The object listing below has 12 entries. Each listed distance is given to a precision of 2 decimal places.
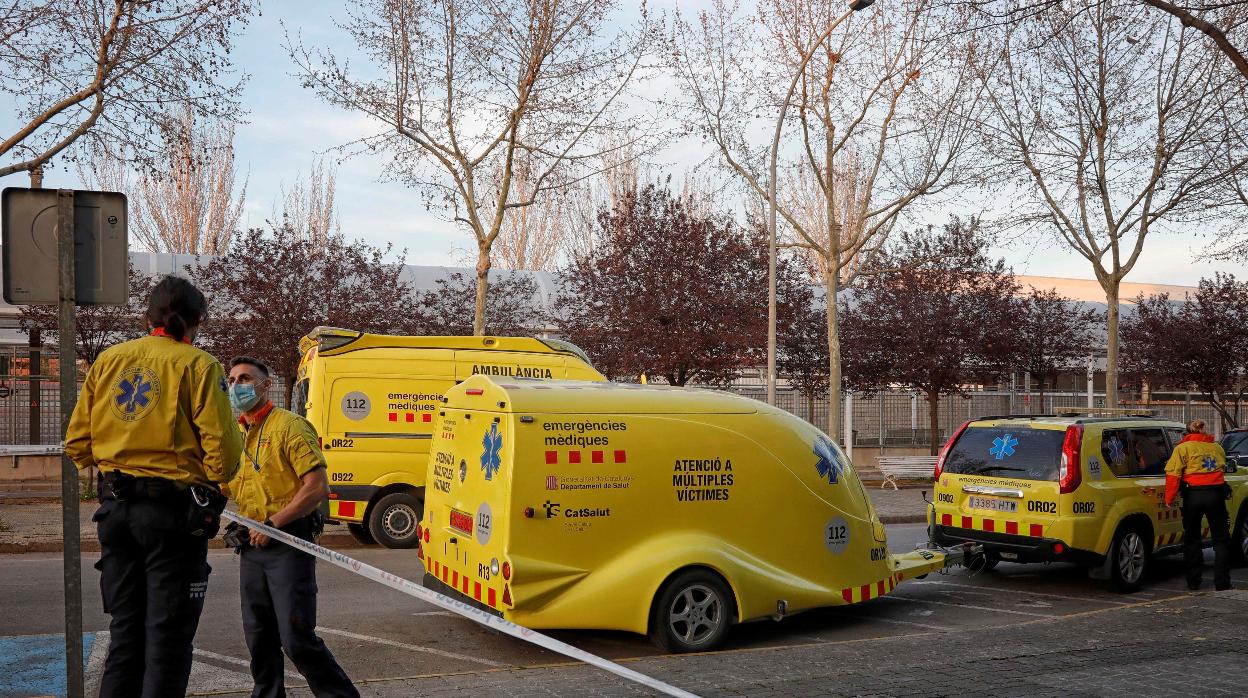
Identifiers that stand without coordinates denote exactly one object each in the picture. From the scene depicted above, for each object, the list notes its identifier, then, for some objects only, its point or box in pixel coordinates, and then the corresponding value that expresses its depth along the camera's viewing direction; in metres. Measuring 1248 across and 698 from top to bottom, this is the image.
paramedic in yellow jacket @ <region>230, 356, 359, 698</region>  5.04
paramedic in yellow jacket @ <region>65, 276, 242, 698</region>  4.32
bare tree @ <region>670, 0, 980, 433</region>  21.86
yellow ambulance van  12.51
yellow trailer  6.96
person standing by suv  10.14
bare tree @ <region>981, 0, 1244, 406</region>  21.89
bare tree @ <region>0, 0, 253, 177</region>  12.82
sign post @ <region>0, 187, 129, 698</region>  4.72
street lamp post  19.16
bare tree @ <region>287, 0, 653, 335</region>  18.64
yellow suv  9.83
